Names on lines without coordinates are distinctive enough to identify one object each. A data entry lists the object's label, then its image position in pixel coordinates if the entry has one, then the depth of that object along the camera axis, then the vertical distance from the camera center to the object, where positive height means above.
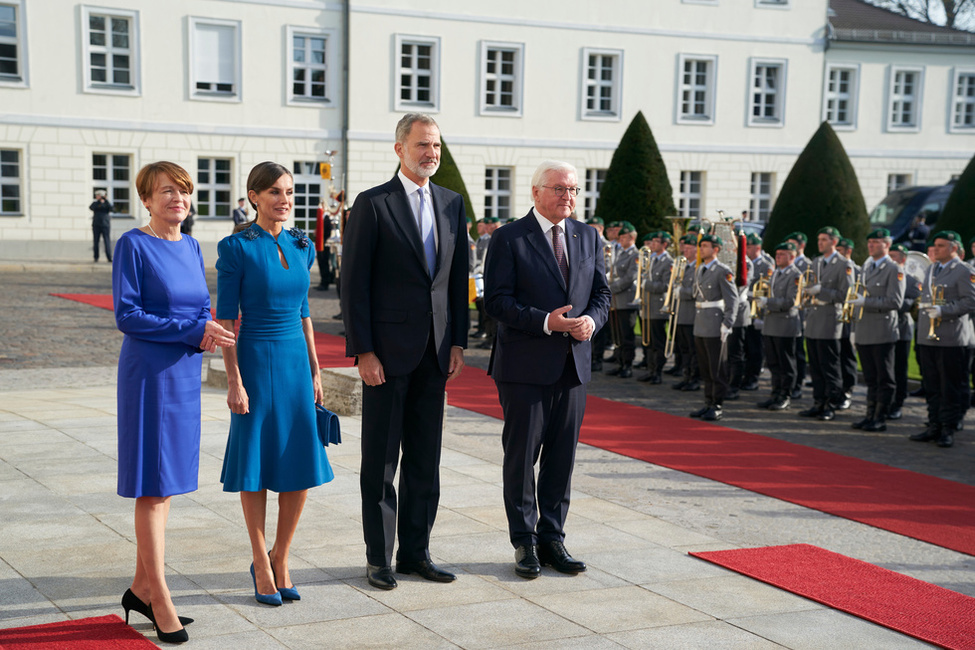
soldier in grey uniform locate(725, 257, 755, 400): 13.05 -1.50
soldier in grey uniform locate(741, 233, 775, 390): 13.53 -1.50
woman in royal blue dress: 4.58 -0.67
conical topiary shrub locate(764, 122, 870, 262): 18.72 +0.32
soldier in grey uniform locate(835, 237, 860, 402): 11.99 -1.54
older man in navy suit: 5.72 -0.74
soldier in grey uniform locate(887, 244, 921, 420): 11.61 -1.26
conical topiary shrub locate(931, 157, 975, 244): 17.69 +0.17
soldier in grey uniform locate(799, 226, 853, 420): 11.70 -1.14
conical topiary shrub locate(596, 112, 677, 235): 20.30 +0.43
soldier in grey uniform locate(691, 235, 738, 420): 11.37 -1.09
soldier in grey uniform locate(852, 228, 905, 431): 11.09 -1.10
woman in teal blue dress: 4.92 -0.77
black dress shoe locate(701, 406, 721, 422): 11.23 -2.03
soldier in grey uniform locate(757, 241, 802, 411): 12.36 -1.23
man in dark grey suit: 5.31 -0.59
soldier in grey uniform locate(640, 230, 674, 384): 13.87 -1.10
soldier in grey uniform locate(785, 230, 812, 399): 12.88 -1.21
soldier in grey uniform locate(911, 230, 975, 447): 10.36 -1.15
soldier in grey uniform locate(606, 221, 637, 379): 14.41 -1.16
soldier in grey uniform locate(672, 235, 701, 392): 13.26 -1.42
